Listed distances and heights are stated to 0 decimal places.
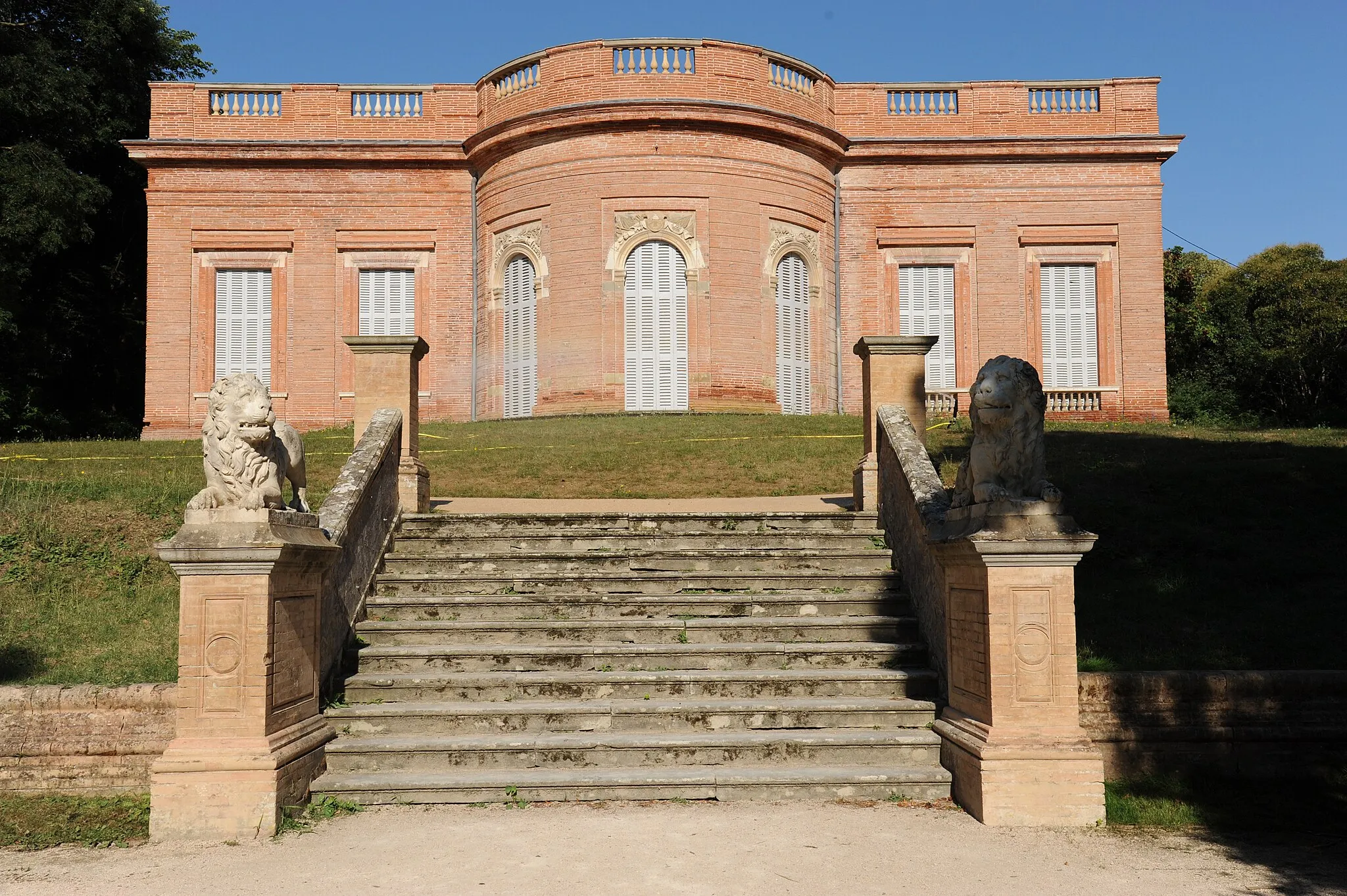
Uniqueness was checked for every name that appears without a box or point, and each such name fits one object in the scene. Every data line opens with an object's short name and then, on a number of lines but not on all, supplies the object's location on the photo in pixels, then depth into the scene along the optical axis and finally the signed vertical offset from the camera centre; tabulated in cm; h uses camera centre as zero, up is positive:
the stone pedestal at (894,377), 923 +94
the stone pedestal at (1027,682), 527 -104
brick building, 2177 +537
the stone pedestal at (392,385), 927 +92
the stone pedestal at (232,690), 516 -104
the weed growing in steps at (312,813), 524 -170
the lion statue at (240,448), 544 +21
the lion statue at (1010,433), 560 +27
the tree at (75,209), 2284 +647
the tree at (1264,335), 3089 +451
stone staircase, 572 -118
